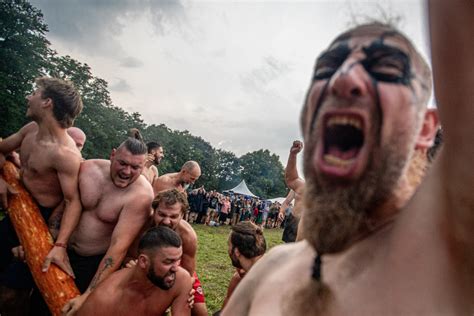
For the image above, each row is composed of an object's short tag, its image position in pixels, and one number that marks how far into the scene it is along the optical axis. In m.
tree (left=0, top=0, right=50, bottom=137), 26.53
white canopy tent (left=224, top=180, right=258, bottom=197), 32.25
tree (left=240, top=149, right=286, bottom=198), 84.00
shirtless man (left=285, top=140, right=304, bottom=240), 4.32
